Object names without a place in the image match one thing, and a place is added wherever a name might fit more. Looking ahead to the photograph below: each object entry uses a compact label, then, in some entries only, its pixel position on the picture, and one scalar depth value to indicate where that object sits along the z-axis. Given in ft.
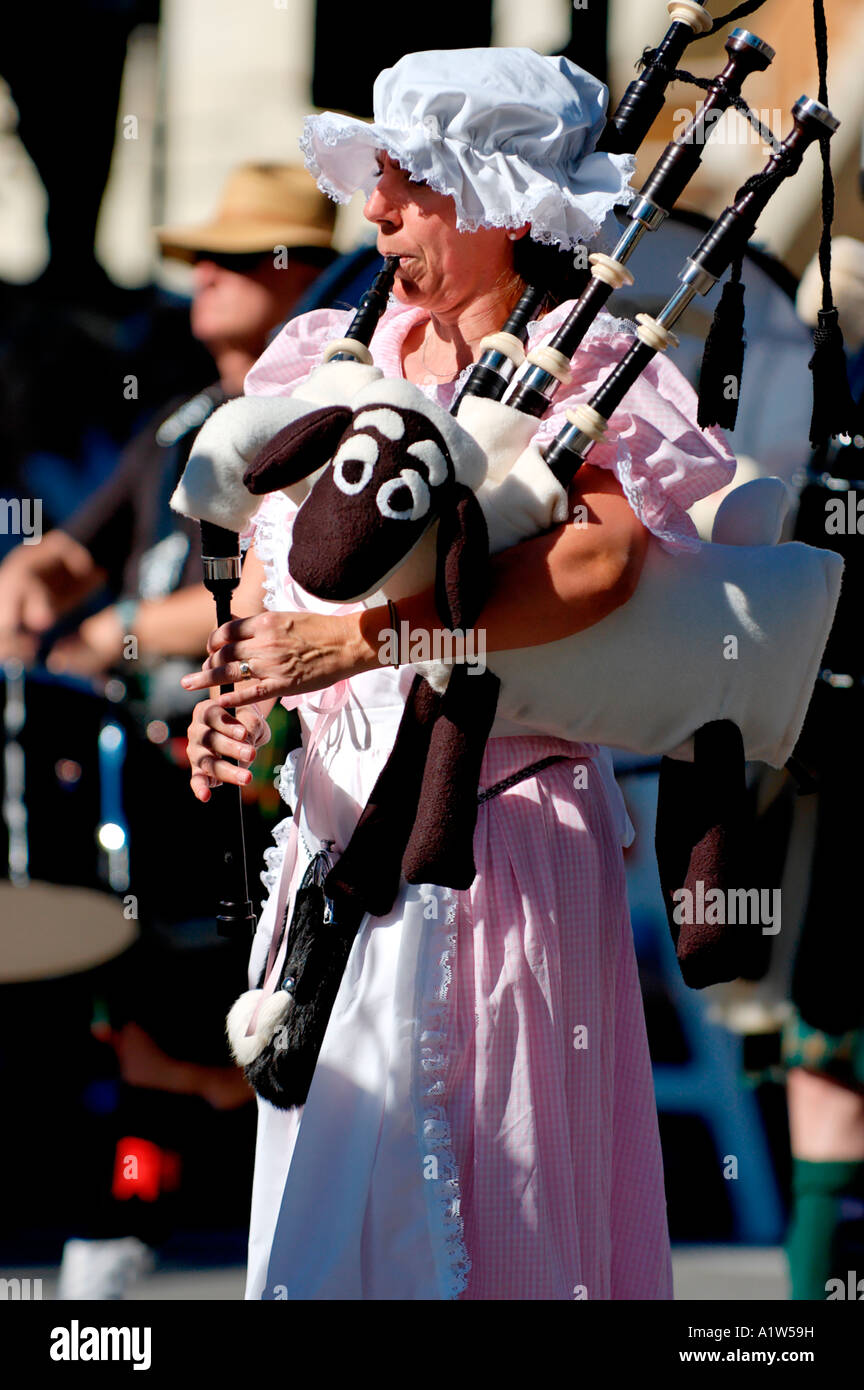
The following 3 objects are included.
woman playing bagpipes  10.52
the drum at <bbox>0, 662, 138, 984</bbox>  19.43
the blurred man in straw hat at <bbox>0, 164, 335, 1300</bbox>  19.27
